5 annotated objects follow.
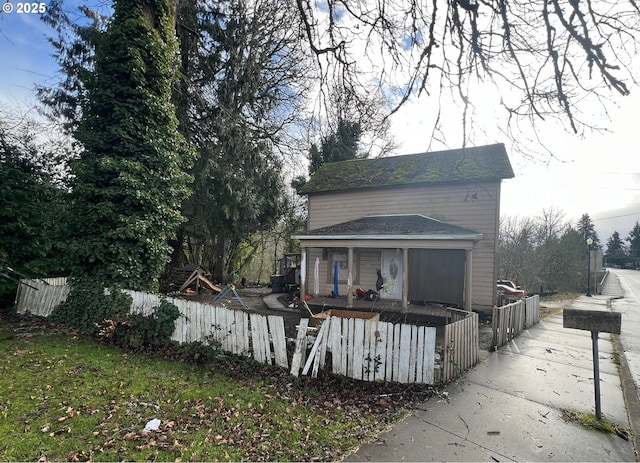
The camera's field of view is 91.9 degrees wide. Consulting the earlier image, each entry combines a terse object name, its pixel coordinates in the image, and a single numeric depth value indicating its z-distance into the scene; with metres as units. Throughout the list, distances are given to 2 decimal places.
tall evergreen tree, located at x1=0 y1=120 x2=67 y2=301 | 10.49
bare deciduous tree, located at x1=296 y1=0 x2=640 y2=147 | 2.65
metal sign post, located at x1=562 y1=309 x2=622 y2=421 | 4.22
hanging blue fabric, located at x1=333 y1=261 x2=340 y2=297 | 14.70
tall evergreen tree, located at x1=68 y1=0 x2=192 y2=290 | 8.69
